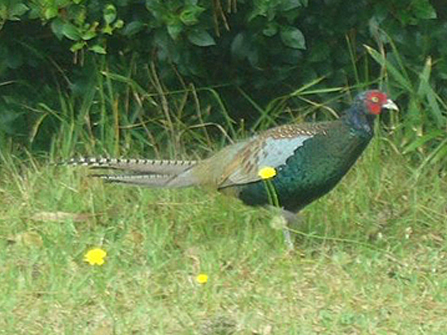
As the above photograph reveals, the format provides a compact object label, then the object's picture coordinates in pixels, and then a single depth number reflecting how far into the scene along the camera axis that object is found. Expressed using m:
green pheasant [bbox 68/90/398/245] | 11.20
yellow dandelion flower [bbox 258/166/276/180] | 11.02
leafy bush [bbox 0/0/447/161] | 12.74
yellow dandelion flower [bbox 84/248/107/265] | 10.36
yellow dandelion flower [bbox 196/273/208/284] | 10.52
